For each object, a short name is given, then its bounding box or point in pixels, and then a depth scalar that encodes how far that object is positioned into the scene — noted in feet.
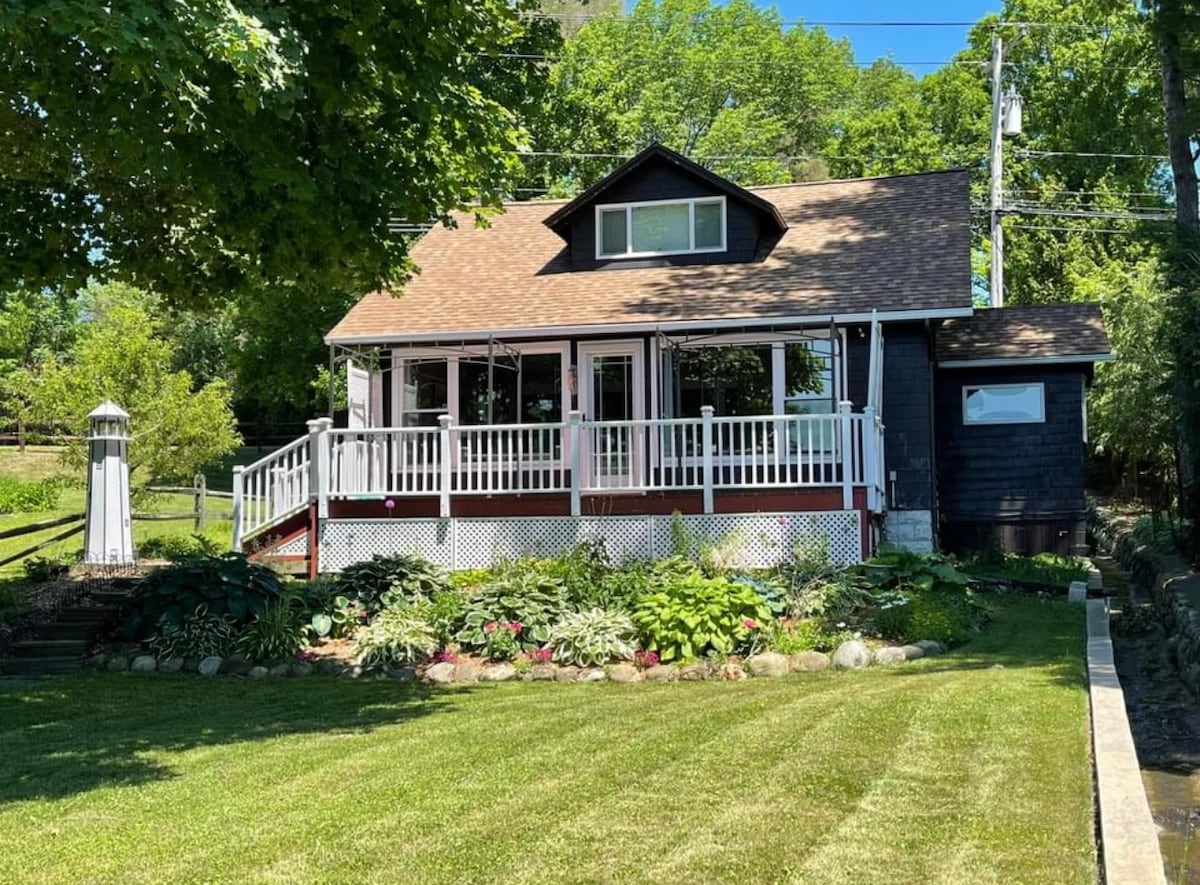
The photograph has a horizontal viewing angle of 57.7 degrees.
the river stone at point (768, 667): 30.17
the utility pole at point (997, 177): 82.17
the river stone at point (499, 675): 31.55
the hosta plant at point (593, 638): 31.53
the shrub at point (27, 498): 77.51
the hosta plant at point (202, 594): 35.19
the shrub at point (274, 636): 33.47
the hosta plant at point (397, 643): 32.91
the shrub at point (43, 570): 41.60
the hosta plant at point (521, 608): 33.40
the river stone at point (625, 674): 30.35
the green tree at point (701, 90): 105.91
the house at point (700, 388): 45.14
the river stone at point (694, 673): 29.96
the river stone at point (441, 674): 31.68
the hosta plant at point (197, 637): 34.04
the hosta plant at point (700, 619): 31.04
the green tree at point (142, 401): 63.10
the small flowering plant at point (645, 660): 31.17
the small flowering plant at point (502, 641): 32.73
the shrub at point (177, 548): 43.29
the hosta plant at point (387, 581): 37.11
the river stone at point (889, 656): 30.83
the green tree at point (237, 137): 19.79
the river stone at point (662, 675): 30.07
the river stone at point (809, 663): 30.45
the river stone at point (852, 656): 30.43
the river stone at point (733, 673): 29.84
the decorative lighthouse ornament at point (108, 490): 42.91
